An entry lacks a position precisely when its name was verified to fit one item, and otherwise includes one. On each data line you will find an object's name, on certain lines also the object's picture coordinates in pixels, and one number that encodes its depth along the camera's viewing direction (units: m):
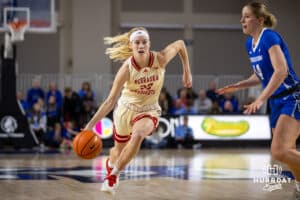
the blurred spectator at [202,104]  18.69
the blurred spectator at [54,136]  17.52
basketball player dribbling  7.15
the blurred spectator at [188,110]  18.12
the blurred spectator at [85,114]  17.77
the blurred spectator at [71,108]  17.75
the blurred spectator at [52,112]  17.83
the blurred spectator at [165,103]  18.00
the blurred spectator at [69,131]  17.58
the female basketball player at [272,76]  6.48
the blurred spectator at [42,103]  17.78
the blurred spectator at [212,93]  19.42
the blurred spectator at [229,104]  18.44
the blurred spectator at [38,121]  17.36
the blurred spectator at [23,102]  18.00
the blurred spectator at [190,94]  18.83
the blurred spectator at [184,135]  17.77
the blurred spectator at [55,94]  18.44
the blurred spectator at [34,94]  18.45
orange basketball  7.20
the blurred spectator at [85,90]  18.42
